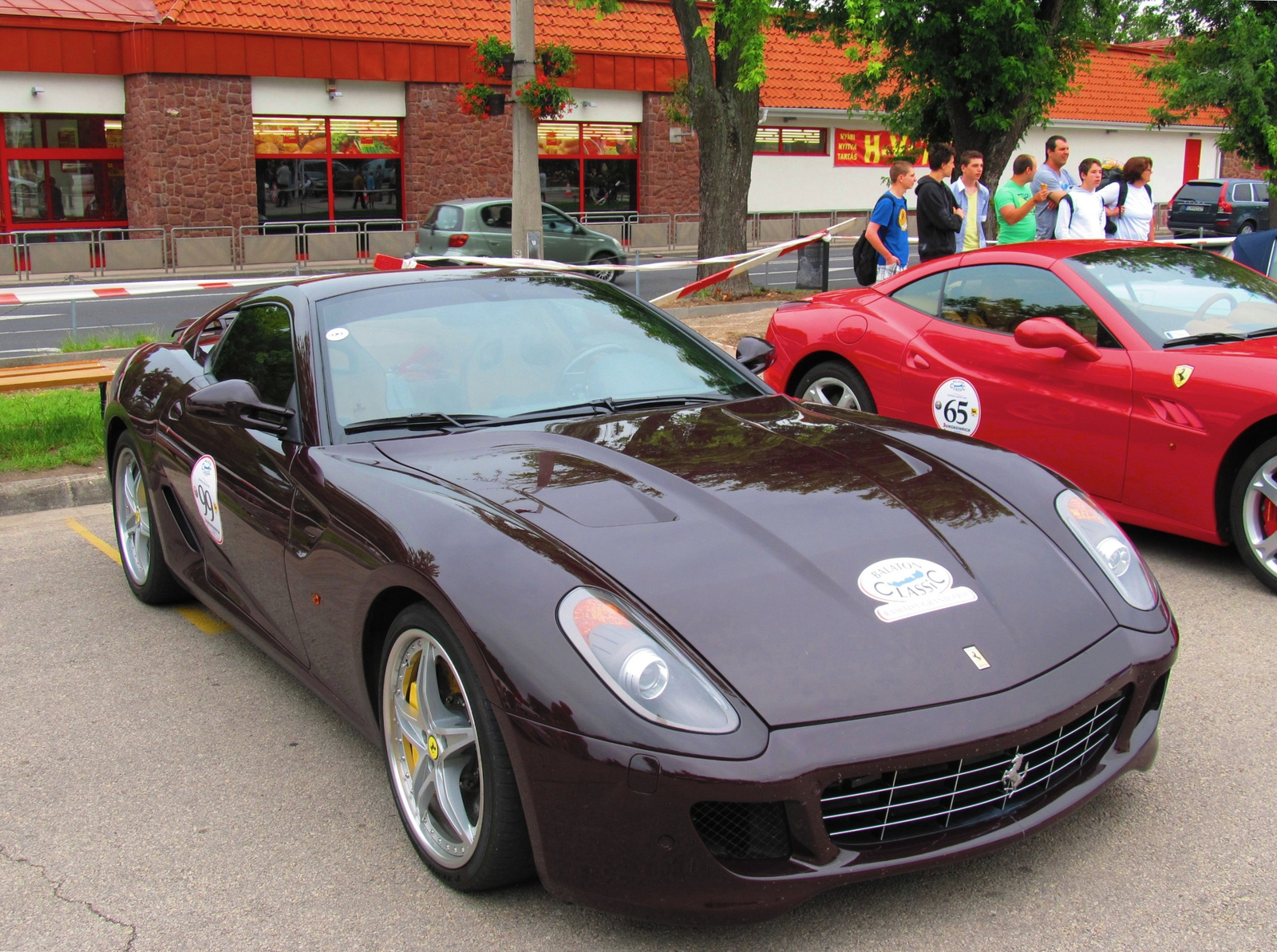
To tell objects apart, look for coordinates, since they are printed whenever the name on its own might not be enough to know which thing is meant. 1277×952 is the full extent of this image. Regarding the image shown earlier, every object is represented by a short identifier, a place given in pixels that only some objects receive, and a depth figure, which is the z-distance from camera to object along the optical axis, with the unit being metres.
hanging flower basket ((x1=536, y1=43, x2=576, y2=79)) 16.13
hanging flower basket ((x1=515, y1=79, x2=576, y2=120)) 14.68
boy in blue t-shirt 9.85
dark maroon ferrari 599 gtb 2.49
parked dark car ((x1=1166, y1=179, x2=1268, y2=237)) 30.75
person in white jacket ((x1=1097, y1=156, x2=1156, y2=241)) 10.98
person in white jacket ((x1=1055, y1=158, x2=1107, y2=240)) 9.91
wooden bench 7.74
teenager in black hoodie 9.64
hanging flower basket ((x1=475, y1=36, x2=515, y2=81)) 15.24
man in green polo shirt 9.51
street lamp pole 14.73
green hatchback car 22.34
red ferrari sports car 5.02
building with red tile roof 25.70
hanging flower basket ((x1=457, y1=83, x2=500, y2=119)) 15.34
